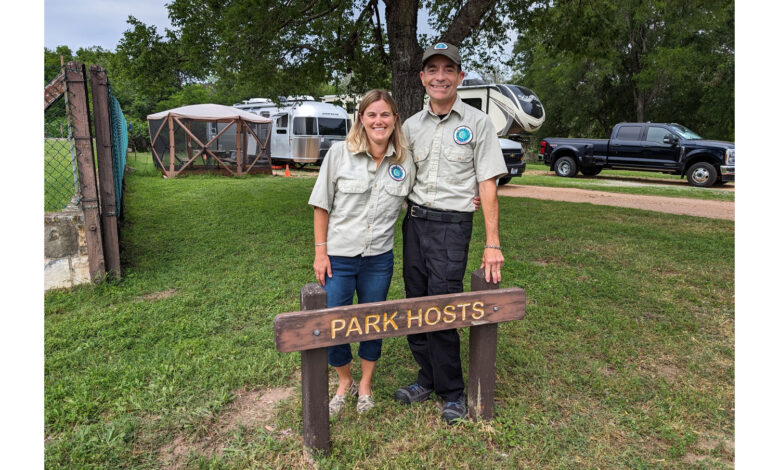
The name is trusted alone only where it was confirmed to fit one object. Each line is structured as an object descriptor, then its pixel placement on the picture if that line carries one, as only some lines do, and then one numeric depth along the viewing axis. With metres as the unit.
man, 2.60
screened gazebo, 15.59
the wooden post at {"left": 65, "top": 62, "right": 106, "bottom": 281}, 4.30
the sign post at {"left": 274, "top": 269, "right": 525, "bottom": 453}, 2.21
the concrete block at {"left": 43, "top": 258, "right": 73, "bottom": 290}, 4.42
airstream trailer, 18.52
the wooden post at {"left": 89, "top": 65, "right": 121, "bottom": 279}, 4.72
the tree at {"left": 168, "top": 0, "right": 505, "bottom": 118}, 7.41
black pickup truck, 13.98
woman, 2.54
